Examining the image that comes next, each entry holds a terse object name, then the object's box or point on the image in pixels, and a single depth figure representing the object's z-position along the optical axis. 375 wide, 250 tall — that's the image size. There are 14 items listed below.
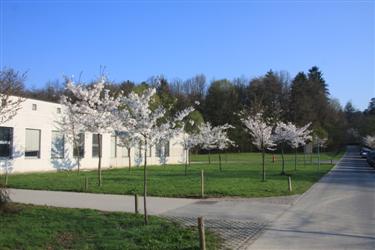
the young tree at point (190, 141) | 39.50
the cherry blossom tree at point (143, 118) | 12.78
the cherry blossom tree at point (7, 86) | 13.78
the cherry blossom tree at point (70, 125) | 32.60
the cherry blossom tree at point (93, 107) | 23.78
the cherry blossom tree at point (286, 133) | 34.15
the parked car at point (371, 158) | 46.22
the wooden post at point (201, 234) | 9.08
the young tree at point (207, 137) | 42.08
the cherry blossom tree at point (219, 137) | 42.97
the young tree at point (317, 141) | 52.15
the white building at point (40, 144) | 31.02
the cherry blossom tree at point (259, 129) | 29.39
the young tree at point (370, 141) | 90.64
